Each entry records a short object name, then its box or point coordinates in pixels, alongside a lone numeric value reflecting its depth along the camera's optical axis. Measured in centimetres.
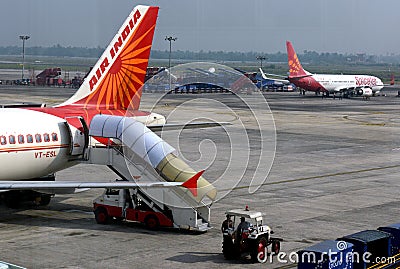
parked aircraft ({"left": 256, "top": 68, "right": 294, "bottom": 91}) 17375
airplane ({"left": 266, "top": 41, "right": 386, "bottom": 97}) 14500
